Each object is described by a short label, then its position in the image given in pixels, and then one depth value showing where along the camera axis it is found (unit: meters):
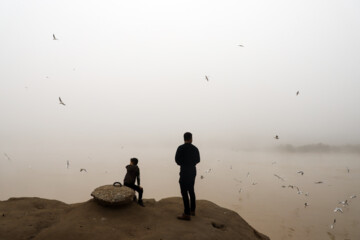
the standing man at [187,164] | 9.52
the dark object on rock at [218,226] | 10.61
